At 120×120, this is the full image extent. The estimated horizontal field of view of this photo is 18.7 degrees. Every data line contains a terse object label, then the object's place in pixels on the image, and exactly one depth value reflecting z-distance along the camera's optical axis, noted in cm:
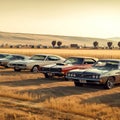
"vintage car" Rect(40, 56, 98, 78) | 2122
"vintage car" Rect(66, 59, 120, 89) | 1716
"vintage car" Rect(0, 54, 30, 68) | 3007
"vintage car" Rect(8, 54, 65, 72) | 2597
